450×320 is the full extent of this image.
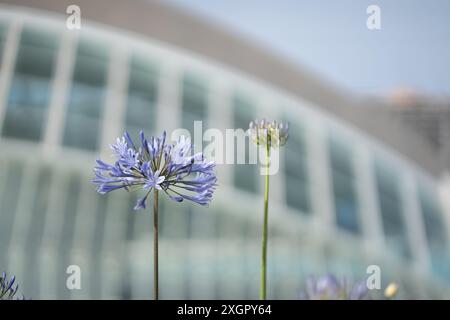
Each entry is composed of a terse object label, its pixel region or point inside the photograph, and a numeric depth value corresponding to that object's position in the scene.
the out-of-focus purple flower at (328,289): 1.29
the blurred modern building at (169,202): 7.18
